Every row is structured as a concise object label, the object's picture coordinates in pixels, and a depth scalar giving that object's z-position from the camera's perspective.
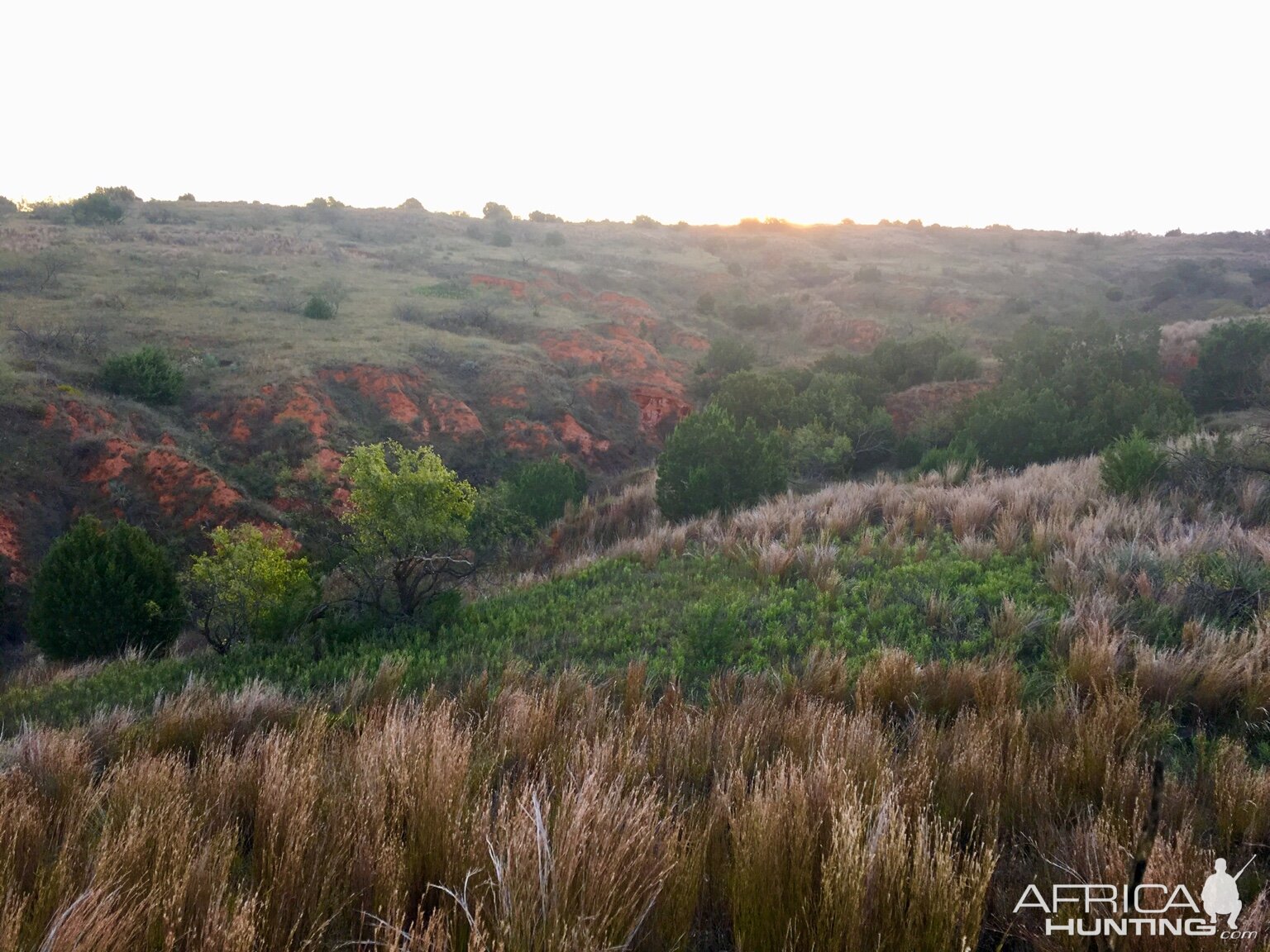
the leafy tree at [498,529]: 13.70
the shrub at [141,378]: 17.86
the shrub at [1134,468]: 9.05
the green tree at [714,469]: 13.91
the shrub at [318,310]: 26.19
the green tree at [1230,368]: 18.20
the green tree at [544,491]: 15.87
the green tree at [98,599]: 8.61
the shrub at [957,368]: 25.70
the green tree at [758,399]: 21.83
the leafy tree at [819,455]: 18.48
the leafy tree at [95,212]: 37.00
